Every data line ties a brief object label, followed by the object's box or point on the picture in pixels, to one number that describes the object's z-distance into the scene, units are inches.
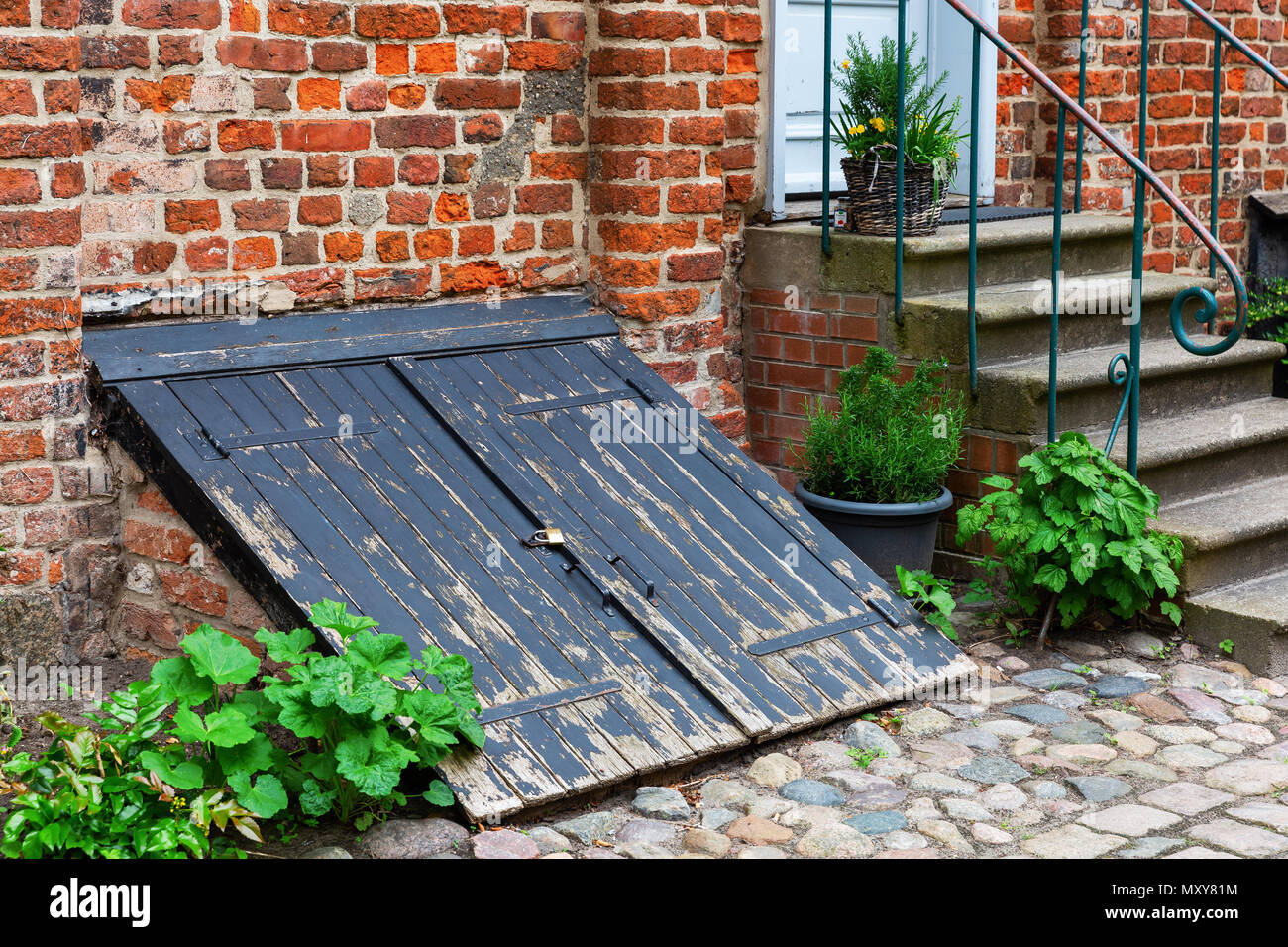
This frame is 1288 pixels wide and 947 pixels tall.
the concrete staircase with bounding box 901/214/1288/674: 169.5
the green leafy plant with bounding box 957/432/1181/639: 161.3
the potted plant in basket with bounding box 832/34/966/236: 190.1
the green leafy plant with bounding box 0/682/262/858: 105.1
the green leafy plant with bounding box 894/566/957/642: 162.2
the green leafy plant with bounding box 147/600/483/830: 111.0
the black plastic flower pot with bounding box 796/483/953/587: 175.3
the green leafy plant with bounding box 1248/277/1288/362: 254.5
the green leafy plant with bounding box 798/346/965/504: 175.5
